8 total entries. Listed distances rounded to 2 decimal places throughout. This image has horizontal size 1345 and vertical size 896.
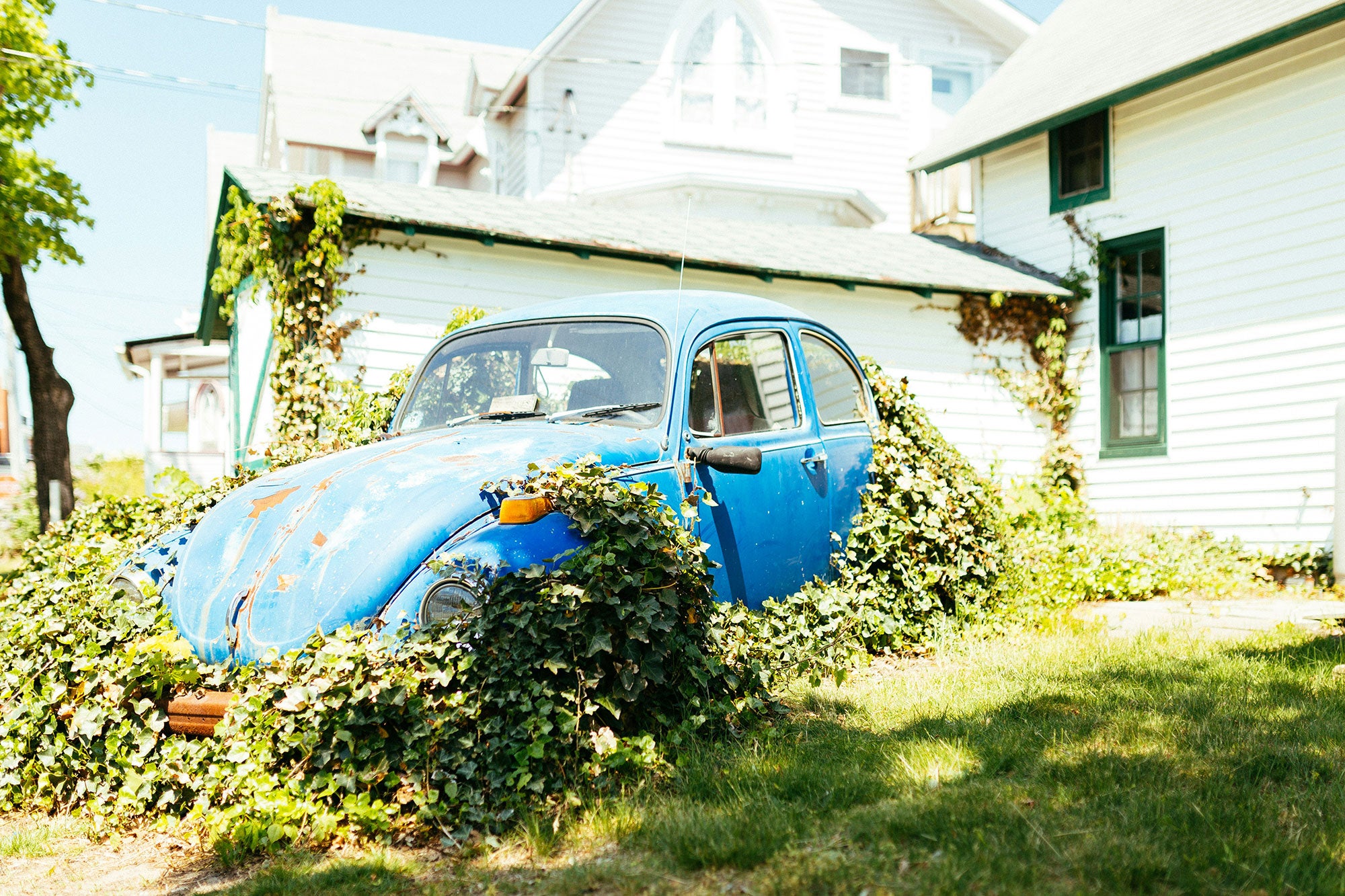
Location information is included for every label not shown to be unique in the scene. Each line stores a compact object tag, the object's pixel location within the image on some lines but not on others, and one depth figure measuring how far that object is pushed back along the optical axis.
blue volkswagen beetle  4.02
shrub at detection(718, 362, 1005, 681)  5.59
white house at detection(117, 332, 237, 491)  21.16
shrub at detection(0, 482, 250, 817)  4.02
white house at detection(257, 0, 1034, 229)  20.02
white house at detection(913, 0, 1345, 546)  10.59
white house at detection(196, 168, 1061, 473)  10.23
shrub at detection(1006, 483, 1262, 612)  8.16
